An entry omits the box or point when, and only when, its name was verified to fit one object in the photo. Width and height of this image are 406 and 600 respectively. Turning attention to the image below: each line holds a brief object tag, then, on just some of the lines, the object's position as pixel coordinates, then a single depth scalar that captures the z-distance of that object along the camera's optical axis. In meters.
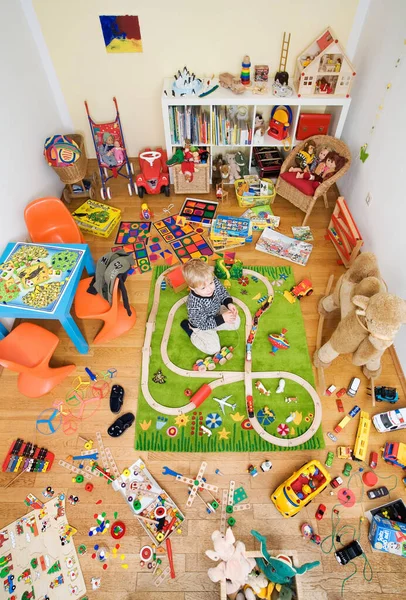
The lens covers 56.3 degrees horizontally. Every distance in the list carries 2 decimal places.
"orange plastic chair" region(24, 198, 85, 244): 3.23
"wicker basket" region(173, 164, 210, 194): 3.98
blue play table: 2.66
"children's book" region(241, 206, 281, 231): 3.87
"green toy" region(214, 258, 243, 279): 3.40
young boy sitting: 2.57
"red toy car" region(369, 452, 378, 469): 2.54
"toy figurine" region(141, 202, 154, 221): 3.99
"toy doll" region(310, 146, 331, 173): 3.68
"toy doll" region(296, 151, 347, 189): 3.60
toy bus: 2.57
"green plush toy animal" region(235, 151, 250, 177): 4.20
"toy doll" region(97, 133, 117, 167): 3.97
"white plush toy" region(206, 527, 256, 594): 2.06
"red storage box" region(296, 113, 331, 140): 3.79
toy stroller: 3.91
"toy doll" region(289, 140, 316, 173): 3.73
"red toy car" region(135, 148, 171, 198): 4.09
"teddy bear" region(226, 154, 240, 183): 4.21
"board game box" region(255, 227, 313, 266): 3.62
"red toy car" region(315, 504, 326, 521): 2.37
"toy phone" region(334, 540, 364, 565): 2.23
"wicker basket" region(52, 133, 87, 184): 3.73
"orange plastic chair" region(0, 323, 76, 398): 2.75
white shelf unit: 3.57
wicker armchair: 3.56
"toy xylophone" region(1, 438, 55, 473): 2.56
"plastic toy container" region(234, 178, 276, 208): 4.03
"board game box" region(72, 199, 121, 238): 3.84
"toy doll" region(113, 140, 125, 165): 3.99
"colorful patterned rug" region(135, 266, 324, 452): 2.65
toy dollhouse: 3.34
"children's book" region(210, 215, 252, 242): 3.73
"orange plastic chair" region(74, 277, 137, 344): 2.93
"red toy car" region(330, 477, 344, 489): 2.47
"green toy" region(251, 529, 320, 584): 2.01
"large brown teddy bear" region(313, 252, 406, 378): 2.26
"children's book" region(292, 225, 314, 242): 3.78
